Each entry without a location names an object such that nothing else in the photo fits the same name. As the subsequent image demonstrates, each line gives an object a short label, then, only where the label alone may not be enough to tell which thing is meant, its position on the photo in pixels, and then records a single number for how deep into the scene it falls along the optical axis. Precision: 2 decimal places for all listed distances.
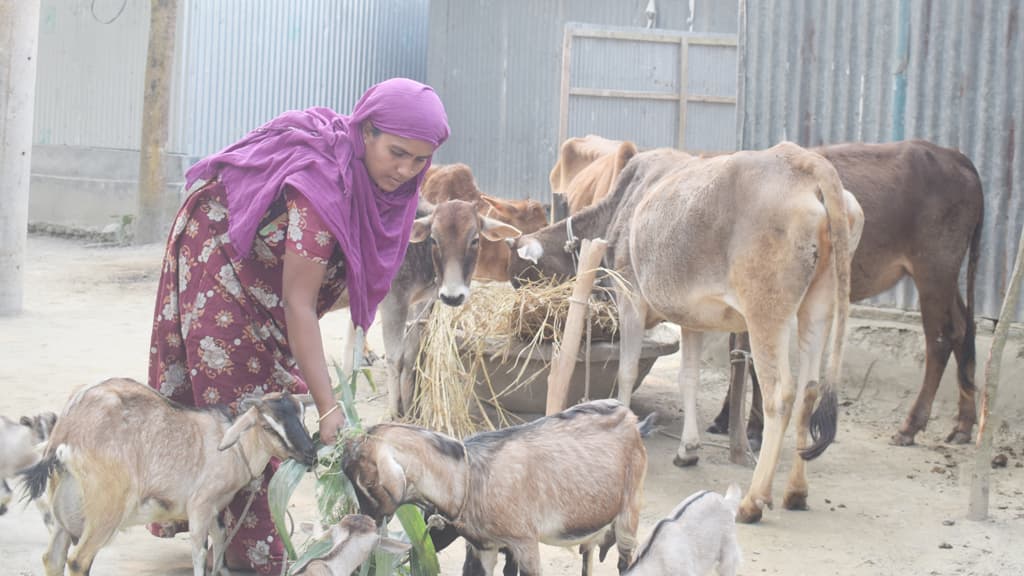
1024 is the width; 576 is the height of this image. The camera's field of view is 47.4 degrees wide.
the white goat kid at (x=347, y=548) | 3.11
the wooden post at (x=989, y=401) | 5.24
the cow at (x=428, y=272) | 6.97
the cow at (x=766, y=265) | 5.39
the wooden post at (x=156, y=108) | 13.95
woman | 3.59
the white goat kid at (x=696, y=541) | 3.42
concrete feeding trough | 6.87
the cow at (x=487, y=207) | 8.66
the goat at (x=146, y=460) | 3.61
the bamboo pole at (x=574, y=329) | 6.16
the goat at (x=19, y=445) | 4.42
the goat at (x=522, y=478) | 3.24
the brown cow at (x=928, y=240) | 6.98
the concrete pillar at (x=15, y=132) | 9.55
